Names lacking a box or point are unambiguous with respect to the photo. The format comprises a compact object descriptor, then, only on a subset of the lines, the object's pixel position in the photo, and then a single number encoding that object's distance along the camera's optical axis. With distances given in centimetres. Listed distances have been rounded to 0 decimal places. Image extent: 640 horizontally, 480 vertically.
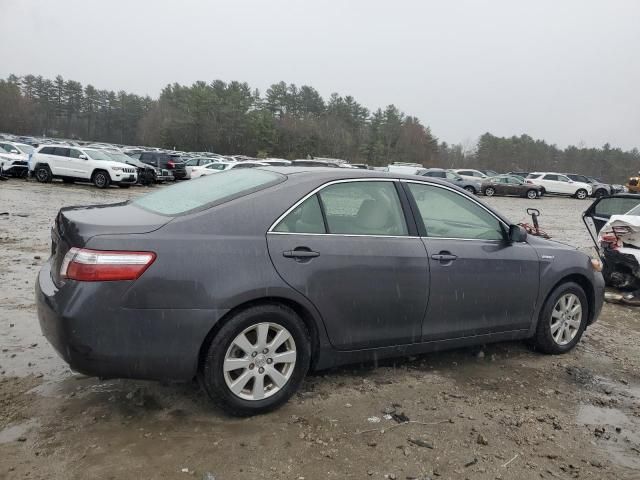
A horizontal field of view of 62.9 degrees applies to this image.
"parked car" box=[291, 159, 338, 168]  1758
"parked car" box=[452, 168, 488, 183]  3612
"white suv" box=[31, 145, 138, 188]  2161
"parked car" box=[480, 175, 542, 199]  3381
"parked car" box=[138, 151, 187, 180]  2794
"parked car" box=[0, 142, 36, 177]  2273
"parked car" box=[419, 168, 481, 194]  3152
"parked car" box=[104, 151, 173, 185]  2450
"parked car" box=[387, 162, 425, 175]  3750
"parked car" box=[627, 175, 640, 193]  3134
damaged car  694
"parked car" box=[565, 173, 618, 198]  3734
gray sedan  293
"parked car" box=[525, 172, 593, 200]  3672
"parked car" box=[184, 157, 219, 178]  3048
